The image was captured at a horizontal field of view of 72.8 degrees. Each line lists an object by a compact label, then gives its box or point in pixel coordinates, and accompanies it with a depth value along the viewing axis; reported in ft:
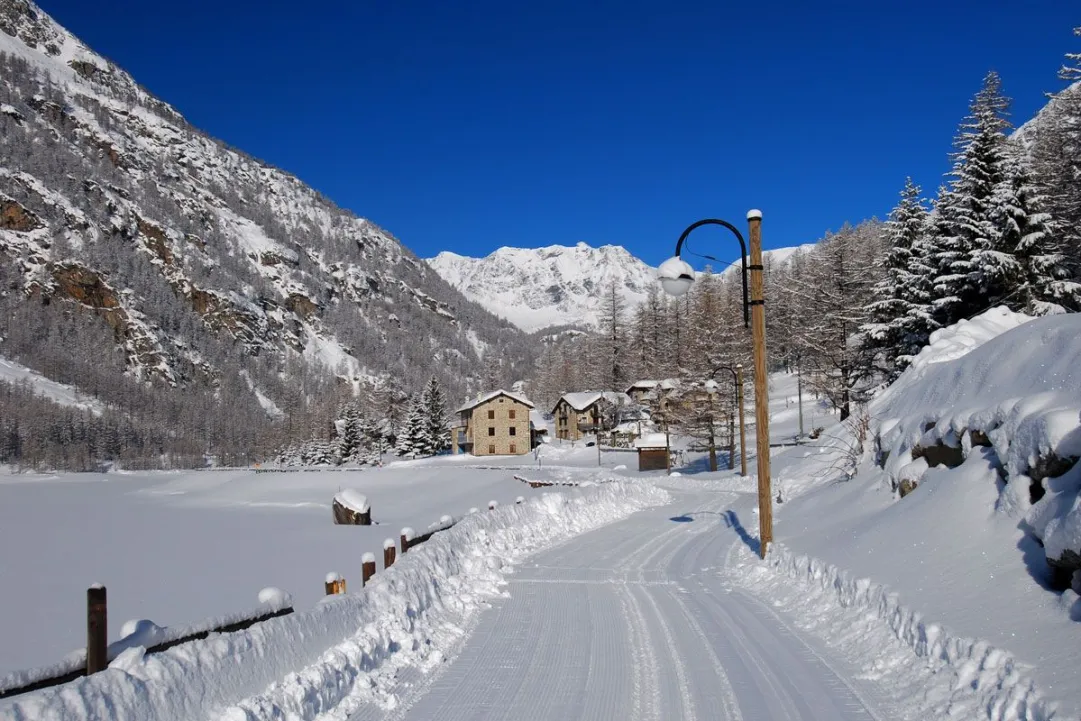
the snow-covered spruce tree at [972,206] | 94.53
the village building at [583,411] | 267.18
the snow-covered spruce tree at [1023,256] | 90.22
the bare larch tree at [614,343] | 267.39
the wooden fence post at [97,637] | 14.98
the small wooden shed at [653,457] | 163.53
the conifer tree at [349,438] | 303.48
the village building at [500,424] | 276.62
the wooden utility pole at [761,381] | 43.29
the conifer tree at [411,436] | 267.08
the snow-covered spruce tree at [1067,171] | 110.22
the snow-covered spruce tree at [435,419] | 270.67
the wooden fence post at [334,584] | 26.58
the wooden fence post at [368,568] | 29.65
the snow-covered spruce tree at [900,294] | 108.49
